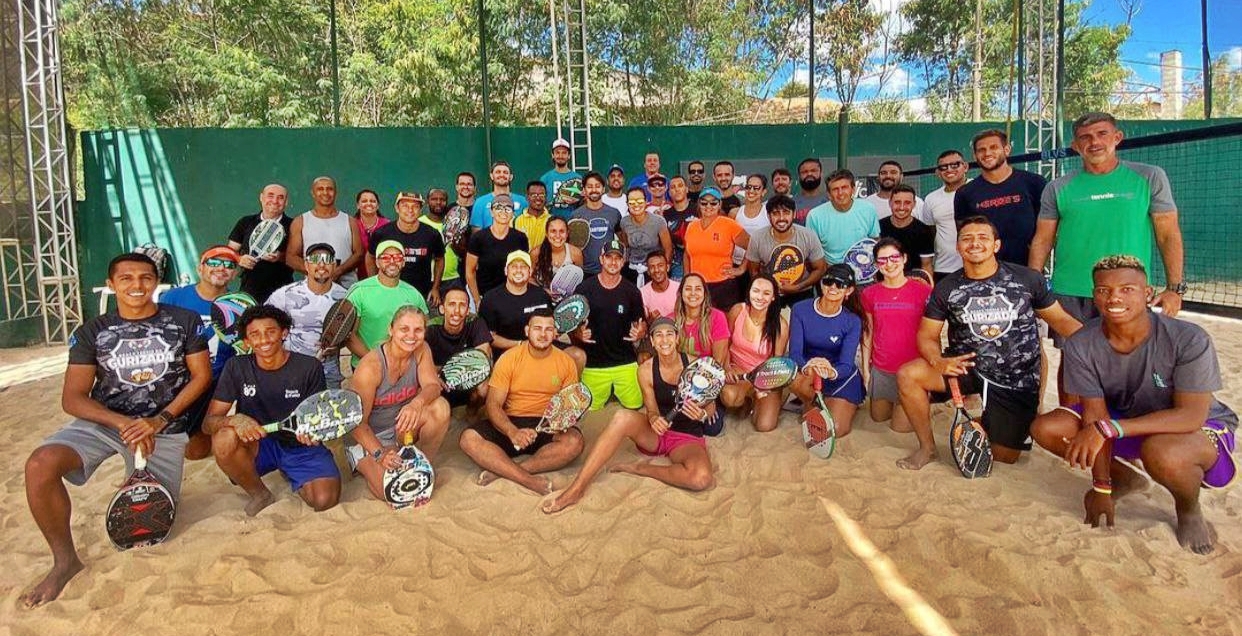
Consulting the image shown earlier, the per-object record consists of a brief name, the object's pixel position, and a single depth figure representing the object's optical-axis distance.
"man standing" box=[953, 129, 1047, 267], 4.66
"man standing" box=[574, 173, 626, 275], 6.15
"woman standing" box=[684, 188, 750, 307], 5.75
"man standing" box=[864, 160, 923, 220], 6.52
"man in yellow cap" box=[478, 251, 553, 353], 5.02
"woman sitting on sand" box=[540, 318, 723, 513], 4.09
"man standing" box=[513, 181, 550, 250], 6.42
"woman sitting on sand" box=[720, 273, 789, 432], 4.96
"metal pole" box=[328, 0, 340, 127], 11.66
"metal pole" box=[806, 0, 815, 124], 12.77
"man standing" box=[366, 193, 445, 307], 5.68
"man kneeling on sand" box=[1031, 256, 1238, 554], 3.23
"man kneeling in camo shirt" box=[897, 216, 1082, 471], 4.09
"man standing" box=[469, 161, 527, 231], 6.68
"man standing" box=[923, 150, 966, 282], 5.58
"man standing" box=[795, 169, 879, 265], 5.75
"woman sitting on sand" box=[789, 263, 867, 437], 4.77
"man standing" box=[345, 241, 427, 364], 4.75
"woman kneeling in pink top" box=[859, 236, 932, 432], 4.71
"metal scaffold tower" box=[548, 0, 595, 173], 11.21
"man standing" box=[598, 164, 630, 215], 6.99
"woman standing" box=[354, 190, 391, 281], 6.63
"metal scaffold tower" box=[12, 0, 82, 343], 8.88
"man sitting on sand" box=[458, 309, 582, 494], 4.28
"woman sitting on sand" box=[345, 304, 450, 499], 4.03
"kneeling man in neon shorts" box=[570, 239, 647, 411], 5.13
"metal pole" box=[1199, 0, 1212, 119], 10.95
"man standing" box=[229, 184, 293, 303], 5.59
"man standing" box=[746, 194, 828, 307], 5.54
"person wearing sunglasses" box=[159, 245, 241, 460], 4.50
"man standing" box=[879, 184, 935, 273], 5.76
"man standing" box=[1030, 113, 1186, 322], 3.94
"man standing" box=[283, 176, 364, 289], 5.65
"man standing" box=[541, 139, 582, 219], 7.02
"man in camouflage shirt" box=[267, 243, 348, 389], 4.90
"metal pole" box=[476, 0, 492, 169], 11.60
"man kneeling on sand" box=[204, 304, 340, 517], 3.84
